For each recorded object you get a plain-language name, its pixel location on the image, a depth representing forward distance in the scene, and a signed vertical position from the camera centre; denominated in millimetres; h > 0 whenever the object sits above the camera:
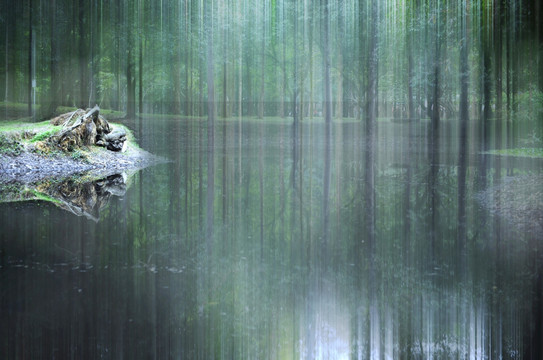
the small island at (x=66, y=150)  15266 +1168
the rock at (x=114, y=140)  18984 +1668
